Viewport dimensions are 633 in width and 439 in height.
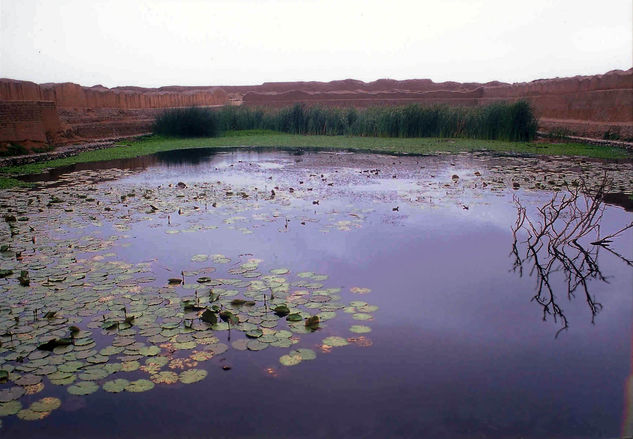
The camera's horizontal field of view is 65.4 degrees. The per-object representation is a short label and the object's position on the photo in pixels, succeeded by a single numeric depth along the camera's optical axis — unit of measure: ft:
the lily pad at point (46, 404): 7.74
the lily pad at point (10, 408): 7.63
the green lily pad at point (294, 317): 10.68
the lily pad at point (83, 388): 8.16
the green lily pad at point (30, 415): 7.54
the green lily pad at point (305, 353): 9.29
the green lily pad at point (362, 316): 10.99
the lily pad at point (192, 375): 8.55
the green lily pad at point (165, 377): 8.51
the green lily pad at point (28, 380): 8.36
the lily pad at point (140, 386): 8.25
